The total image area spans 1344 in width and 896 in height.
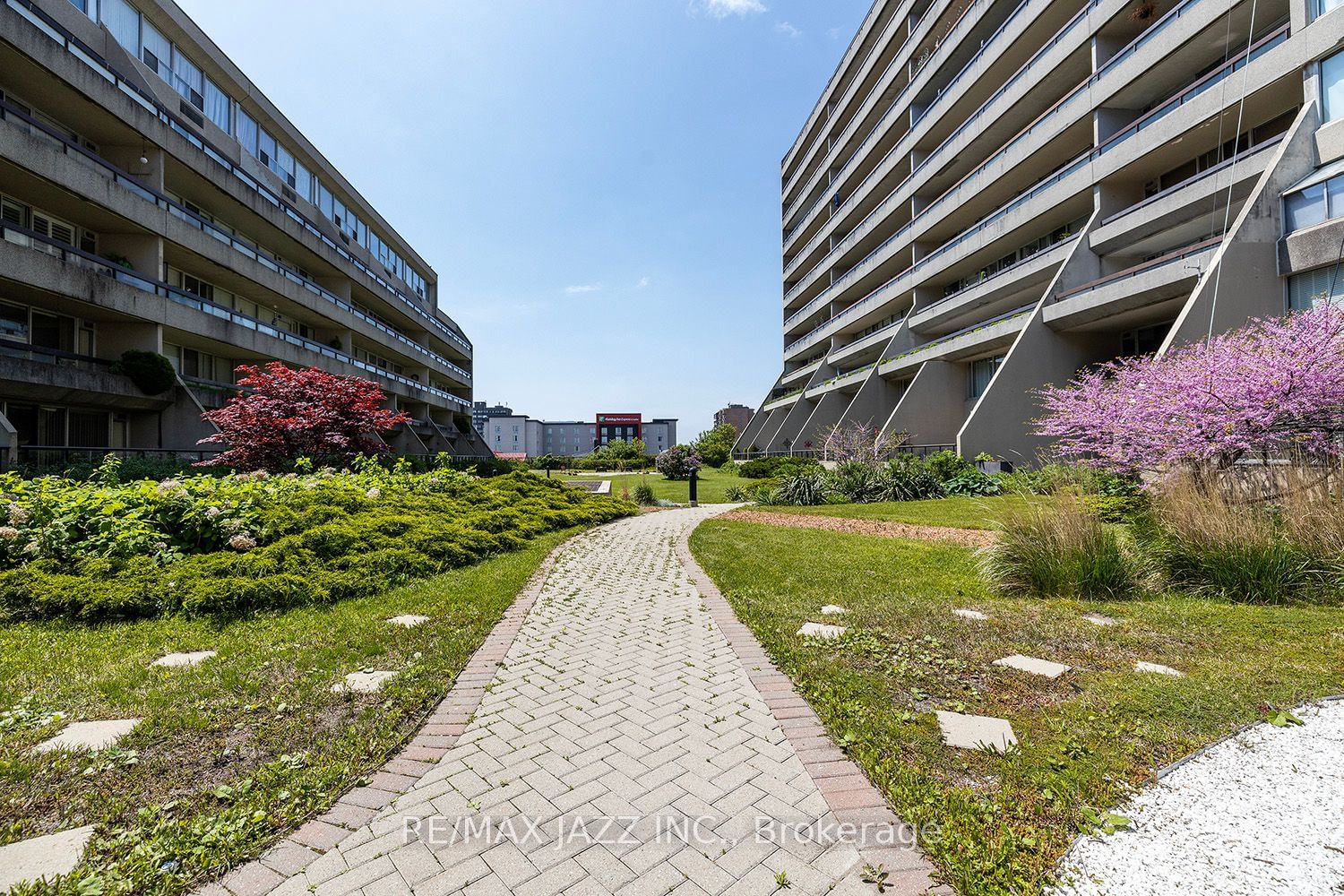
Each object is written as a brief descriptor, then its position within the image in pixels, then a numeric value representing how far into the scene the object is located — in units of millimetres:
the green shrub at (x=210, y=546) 5352
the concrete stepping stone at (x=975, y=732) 2934
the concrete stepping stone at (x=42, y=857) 2066
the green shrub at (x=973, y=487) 17891
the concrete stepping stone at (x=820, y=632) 4698
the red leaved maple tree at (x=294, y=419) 13898
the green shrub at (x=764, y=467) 32116
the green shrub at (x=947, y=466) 19406
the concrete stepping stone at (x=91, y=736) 2967
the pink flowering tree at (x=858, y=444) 23250
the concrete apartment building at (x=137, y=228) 14688
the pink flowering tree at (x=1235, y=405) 8898
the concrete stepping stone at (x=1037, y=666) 3840
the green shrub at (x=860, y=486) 17312
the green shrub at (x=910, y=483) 17391
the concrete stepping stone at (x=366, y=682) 3713
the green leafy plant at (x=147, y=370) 16797
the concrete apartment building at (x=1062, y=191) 14484
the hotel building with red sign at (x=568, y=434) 117000
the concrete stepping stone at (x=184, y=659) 4156
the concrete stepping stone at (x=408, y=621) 5136
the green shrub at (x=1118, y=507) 6903
